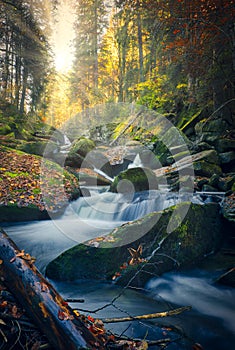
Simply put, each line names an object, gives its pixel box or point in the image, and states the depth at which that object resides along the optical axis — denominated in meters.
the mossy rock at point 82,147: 15.99
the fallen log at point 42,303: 1.81
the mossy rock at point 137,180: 9.48
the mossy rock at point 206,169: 9.28
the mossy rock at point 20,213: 7.29
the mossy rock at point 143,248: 4.38
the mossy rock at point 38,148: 13.28
